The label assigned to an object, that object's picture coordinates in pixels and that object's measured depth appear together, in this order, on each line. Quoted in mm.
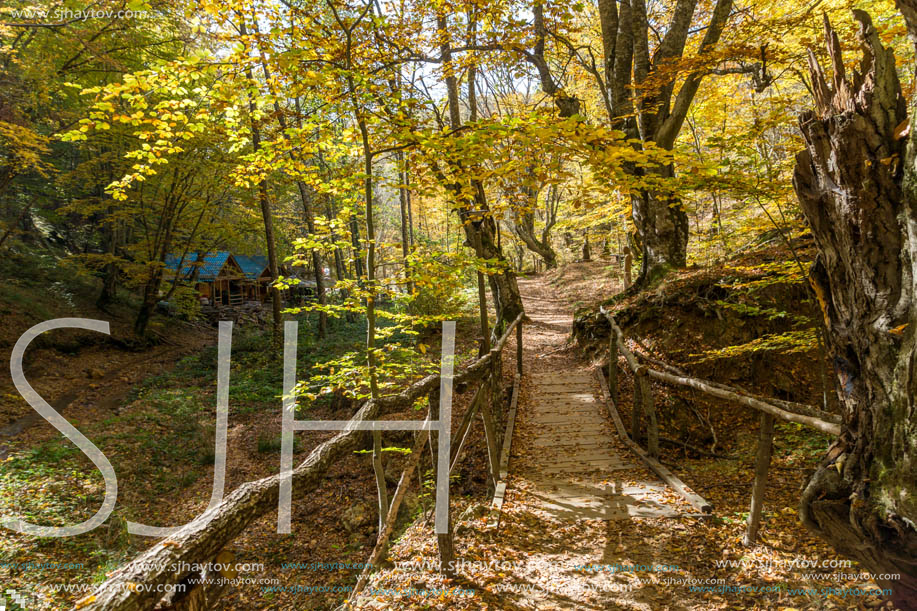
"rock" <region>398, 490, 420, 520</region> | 6743
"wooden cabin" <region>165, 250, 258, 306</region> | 24438
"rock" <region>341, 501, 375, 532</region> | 6395
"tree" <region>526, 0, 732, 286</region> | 7305
